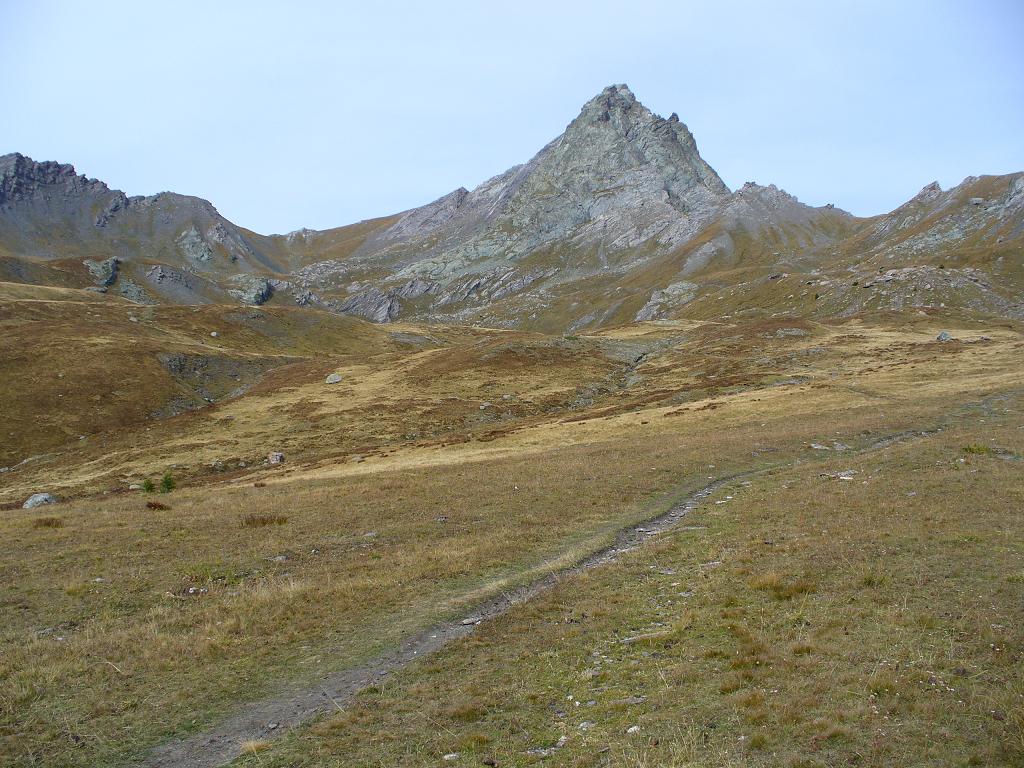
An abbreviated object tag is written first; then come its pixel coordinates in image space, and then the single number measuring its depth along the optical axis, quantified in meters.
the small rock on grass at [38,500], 46.09
